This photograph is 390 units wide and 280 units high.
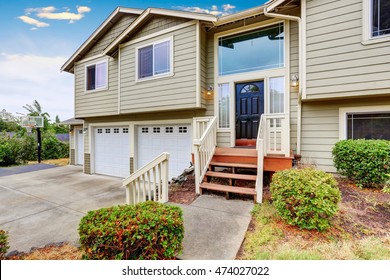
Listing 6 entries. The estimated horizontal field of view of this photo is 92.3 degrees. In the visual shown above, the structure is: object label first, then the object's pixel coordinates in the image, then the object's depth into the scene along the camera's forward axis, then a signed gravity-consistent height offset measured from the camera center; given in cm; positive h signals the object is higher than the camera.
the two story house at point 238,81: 418 +165
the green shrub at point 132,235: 203 -110
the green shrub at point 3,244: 218 -128
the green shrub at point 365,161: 373 -51
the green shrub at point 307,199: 268 -93
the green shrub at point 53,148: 1385 -88
